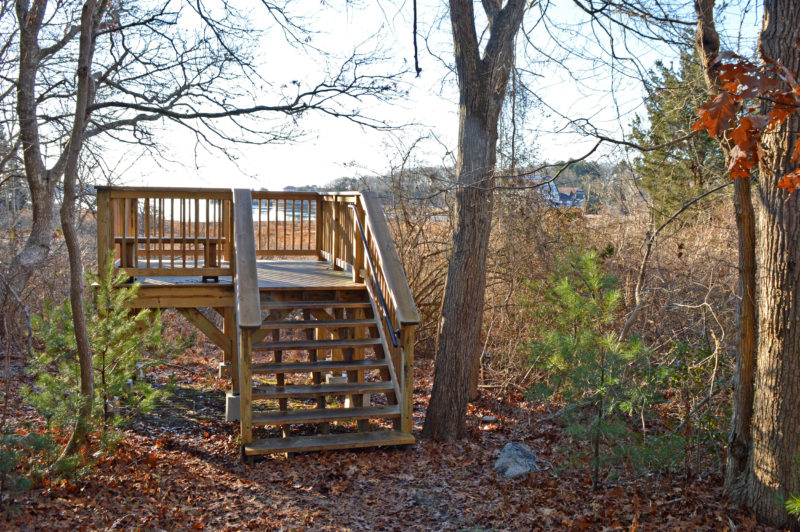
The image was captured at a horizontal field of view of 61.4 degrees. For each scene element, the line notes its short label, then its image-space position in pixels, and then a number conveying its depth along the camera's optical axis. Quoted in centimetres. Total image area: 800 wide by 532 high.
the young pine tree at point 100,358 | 520
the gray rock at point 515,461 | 623
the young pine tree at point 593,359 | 511
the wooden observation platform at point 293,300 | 684
